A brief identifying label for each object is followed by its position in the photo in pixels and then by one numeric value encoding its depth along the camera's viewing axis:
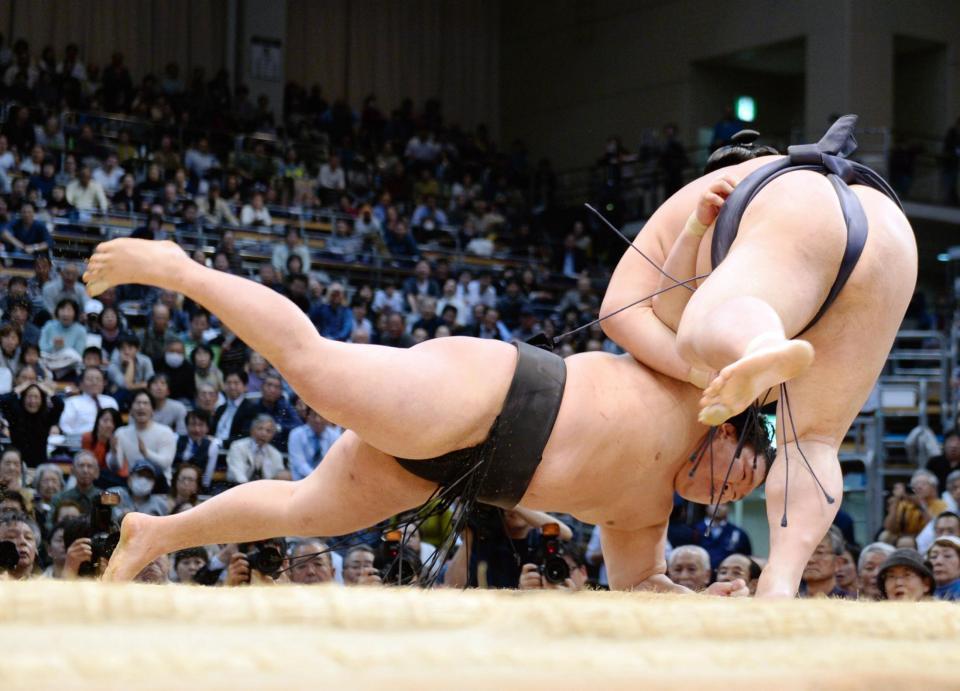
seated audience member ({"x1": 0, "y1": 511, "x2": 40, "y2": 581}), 6.95
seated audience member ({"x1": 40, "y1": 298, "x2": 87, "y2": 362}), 13.12
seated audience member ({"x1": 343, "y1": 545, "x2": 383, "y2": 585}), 8.11
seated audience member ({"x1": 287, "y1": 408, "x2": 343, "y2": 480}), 11.03
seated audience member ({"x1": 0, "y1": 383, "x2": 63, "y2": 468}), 11.03
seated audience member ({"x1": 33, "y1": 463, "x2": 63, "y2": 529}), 9.65
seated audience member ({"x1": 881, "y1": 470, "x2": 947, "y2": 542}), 11.29
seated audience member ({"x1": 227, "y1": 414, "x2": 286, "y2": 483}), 10.37
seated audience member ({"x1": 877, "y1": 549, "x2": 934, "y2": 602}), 7.27
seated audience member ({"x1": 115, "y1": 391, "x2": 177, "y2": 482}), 10.61
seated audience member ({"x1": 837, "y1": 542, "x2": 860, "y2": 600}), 8.48
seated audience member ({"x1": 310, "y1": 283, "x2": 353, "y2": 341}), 15.85
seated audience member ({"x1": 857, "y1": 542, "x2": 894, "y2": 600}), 8.32
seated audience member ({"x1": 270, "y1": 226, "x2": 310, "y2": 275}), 17.62
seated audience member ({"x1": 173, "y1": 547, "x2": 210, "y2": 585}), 7.99
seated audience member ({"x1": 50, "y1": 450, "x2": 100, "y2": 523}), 9.62
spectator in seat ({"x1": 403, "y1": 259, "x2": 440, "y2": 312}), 18.78
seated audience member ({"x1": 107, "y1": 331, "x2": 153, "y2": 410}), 12.41
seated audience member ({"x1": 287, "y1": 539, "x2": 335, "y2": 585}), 7.60
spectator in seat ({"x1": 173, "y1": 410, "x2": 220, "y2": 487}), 10.93
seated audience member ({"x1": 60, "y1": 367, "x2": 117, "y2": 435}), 11.45
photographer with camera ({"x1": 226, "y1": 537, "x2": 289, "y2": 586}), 5.49
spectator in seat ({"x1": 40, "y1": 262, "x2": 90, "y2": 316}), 13.82
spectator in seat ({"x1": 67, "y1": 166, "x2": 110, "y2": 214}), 17.75
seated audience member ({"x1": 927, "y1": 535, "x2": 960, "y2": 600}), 8.12
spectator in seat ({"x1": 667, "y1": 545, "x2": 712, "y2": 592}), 7.96
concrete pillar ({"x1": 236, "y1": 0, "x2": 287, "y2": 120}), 27.83
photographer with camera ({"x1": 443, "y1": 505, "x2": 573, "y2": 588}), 5.38
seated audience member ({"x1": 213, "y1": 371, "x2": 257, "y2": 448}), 11.72
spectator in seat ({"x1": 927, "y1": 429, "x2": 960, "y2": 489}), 13.56
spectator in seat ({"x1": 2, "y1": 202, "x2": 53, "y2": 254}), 15.40
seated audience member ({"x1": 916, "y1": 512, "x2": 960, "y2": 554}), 9.48
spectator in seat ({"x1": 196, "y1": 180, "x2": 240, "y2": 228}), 19.02
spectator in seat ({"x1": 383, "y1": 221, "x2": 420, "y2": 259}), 20.94
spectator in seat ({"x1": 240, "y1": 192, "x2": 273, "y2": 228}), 19.73
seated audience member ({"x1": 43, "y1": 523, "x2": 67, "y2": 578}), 7.84
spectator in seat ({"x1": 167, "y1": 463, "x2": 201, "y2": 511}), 9.45
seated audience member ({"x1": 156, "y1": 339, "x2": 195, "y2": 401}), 12.84
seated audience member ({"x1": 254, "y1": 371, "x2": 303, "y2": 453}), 11.73
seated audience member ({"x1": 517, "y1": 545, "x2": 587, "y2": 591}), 6.83
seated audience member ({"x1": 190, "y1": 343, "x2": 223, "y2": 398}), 12.92
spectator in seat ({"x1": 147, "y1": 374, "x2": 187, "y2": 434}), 11.80
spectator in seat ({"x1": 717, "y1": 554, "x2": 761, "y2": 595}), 7.85
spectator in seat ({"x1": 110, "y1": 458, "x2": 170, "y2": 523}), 9.61
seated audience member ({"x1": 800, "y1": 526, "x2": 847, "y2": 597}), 7.62
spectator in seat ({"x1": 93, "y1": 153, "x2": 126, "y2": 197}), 18.77
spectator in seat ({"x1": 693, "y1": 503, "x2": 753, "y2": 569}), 10.20
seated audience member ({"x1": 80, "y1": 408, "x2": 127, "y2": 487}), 10.68
